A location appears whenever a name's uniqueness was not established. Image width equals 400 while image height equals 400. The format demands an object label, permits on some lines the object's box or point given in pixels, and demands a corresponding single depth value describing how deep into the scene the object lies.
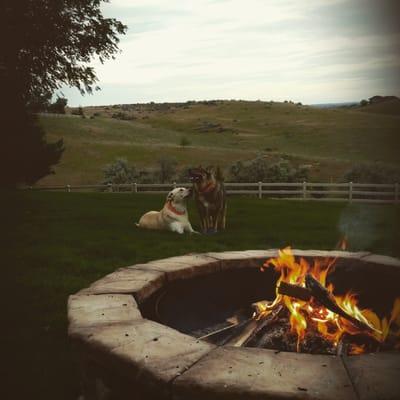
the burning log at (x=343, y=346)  2.56
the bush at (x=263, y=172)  24.47
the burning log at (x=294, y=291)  2.90
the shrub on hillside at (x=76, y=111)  80.00
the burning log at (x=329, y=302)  2.69
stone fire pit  1.81
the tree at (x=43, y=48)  13.48
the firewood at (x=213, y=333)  3.08
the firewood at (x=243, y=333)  2.93
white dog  9.20
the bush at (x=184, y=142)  50.22
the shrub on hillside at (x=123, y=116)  90.34
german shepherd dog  8.82
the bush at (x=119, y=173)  28.25
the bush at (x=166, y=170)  28.29
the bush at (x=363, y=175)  21.30
